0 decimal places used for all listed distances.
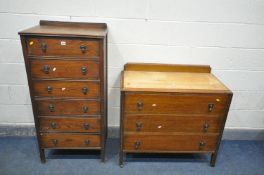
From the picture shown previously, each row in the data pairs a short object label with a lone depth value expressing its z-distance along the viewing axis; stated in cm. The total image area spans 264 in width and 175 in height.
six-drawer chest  160
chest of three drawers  173
